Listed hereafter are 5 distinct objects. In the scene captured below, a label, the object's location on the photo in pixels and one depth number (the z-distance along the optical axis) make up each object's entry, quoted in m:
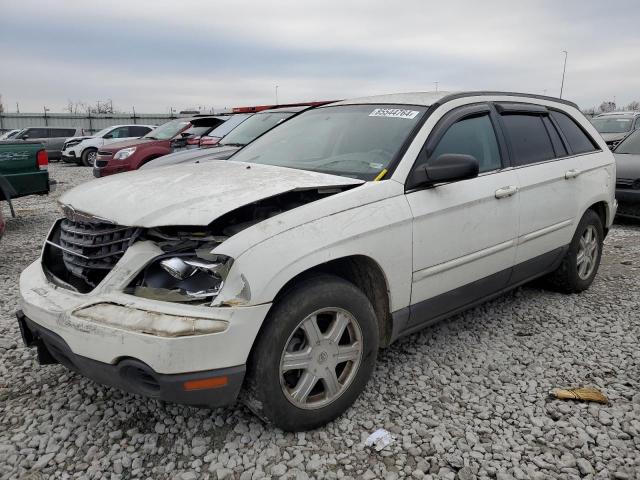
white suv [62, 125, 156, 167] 19.67
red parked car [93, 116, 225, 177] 10.82
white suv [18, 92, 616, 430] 2.23
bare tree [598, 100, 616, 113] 34.96
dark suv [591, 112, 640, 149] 12.67
